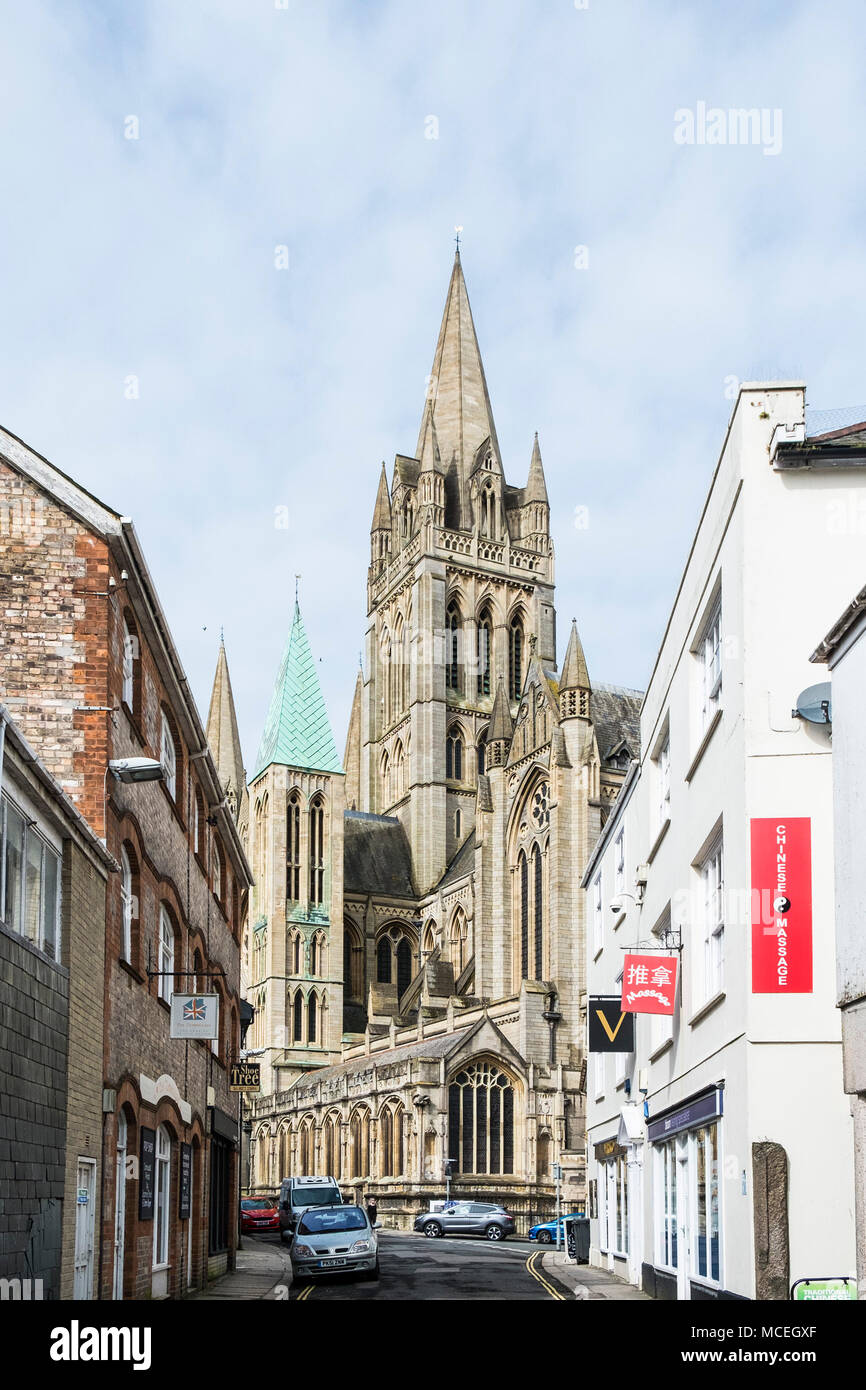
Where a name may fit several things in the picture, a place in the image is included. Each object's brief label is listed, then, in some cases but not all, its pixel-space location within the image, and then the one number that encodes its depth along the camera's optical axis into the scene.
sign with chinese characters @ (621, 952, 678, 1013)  19.98
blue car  44.03
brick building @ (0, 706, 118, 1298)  12.86
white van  41.88
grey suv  46.98
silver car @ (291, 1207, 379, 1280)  27.72
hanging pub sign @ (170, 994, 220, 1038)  20.67
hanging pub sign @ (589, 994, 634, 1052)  26.11
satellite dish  15.56
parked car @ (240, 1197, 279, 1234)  49.66
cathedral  58.94
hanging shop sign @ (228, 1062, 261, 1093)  31.84
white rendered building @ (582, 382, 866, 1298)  14.77
